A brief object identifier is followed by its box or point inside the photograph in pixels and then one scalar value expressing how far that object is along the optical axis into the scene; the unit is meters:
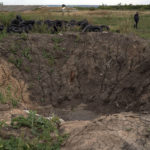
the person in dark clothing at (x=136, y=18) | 14.44
